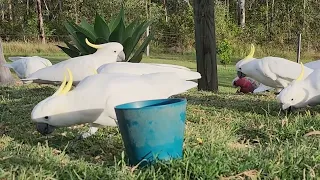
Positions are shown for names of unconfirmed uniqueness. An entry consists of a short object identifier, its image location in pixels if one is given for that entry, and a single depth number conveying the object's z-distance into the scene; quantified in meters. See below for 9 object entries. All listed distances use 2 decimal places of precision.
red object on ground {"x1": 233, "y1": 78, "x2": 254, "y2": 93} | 5.68
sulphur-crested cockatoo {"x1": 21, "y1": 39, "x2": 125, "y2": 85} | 3.68
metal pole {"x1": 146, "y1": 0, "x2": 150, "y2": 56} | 21.34
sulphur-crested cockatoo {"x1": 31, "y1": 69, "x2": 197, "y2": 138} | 2.37
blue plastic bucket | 1.97
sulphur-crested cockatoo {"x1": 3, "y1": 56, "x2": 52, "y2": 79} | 5.88
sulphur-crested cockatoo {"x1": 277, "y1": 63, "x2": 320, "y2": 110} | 3.16
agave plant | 5.09
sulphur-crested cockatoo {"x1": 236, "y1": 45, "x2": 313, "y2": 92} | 4.20
